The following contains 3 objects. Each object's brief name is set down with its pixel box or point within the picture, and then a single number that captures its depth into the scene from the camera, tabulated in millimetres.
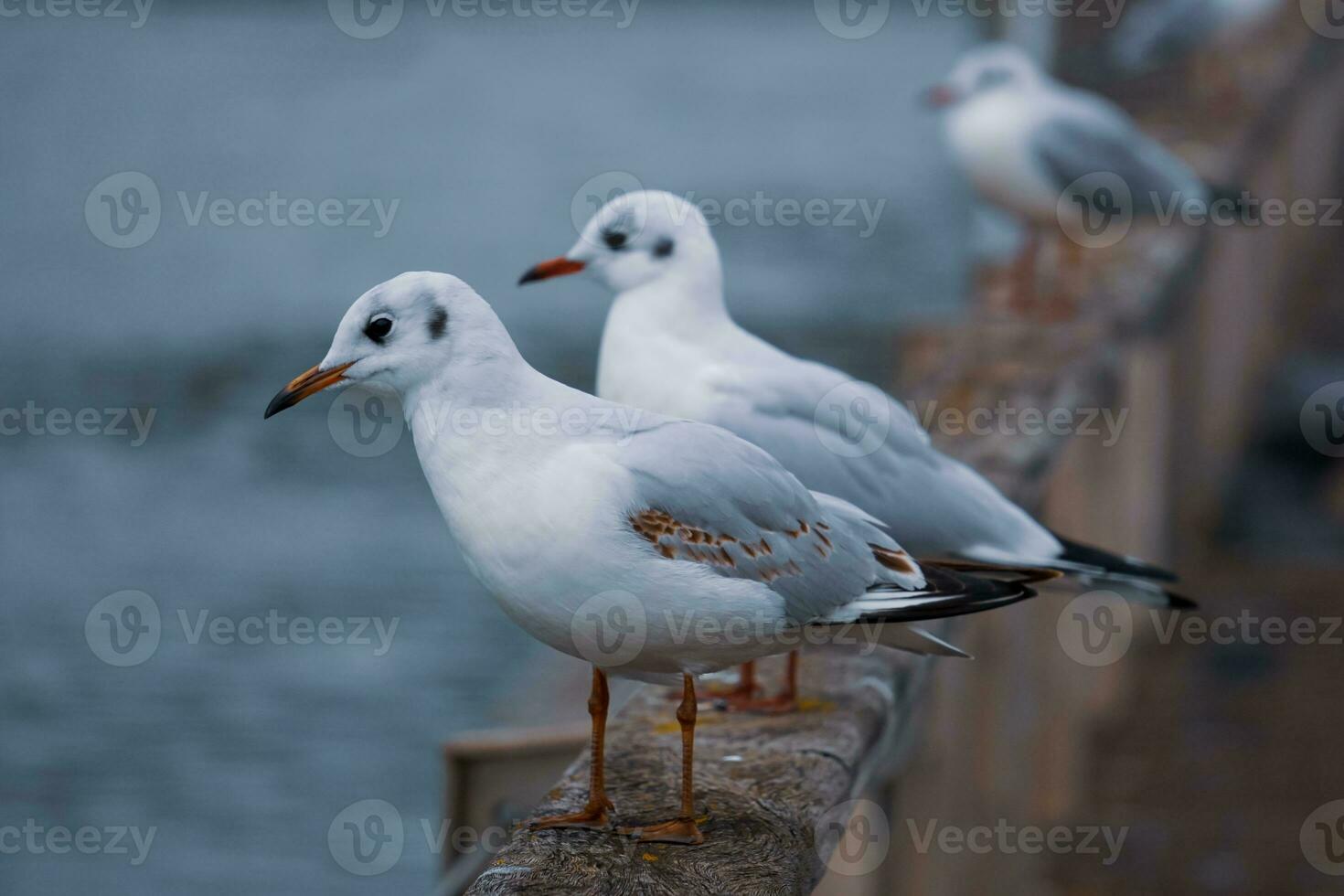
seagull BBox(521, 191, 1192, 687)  7648
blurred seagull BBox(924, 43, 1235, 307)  14828
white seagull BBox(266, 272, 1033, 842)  5492
